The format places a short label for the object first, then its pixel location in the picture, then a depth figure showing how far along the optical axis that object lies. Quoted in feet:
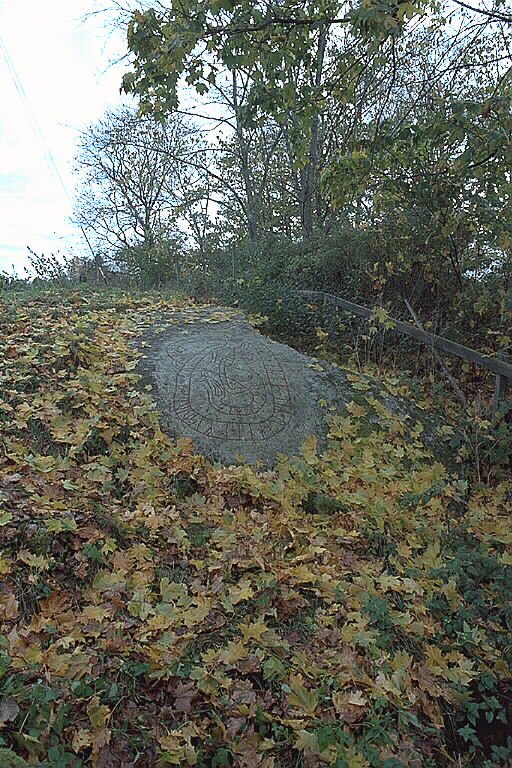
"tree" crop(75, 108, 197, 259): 42.27
